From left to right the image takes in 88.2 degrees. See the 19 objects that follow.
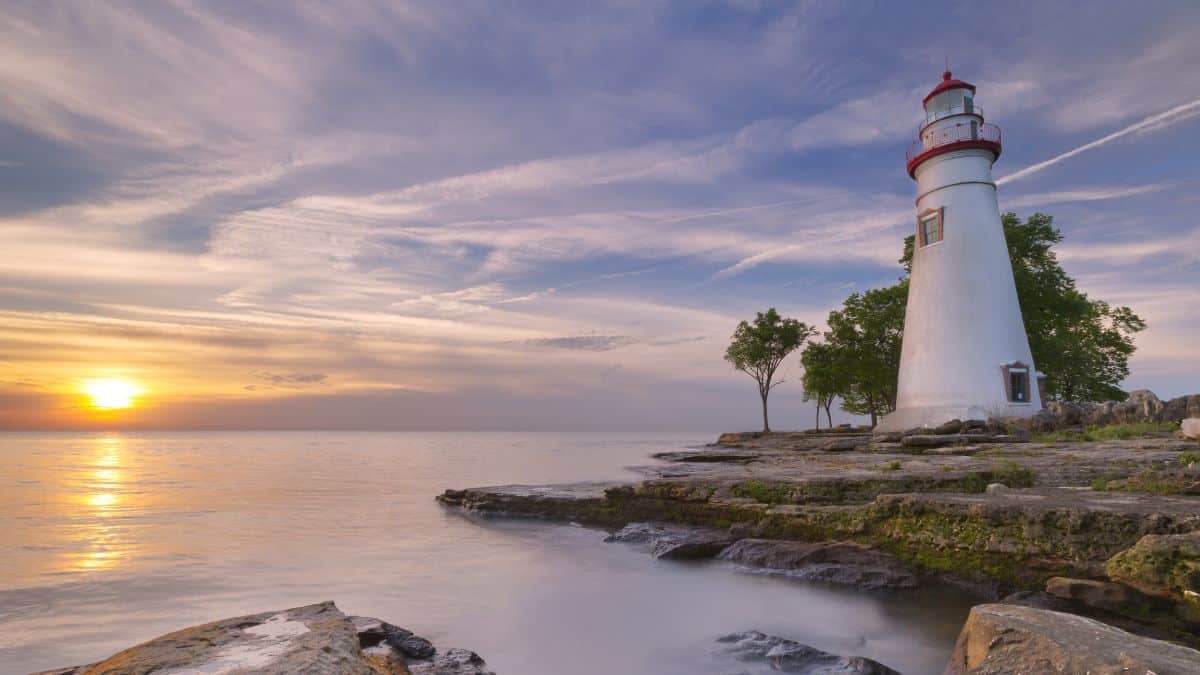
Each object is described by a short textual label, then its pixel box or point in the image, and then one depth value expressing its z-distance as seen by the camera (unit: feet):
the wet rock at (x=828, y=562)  26.16
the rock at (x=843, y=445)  88.33
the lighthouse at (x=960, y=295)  83.15
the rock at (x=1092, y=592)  18.29
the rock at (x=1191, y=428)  47.88
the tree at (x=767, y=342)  194.49
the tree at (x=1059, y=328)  111.04
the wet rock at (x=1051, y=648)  11.07
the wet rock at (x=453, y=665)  17.28
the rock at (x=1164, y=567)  17.25
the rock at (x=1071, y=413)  81.87
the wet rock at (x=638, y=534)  39.42
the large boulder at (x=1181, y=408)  68.69
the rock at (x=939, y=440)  66.13
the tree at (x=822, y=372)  144.97
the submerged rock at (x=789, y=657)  18.07
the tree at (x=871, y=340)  137.49
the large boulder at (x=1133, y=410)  73.82
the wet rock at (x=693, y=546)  33.47
